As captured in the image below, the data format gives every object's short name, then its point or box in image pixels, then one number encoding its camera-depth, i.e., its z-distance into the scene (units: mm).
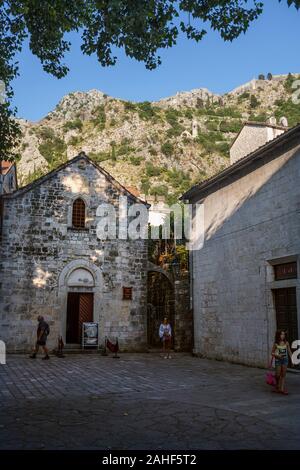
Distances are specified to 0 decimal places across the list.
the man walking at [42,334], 15320
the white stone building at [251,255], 12508
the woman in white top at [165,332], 16828
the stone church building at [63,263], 17531
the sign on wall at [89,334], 17688
